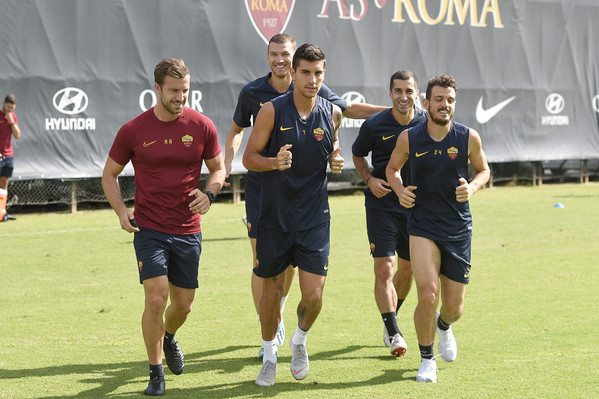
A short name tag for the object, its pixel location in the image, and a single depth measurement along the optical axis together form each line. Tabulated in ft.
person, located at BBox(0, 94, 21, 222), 112.78
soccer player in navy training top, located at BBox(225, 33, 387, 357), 48.80
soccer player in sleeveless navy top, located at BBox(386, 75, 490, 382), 42.63
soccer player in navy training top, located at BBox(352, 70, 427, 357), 49.03
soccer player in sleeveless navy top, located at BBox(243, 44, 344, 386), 41.50
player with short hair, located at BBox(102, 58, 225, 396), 40.57
